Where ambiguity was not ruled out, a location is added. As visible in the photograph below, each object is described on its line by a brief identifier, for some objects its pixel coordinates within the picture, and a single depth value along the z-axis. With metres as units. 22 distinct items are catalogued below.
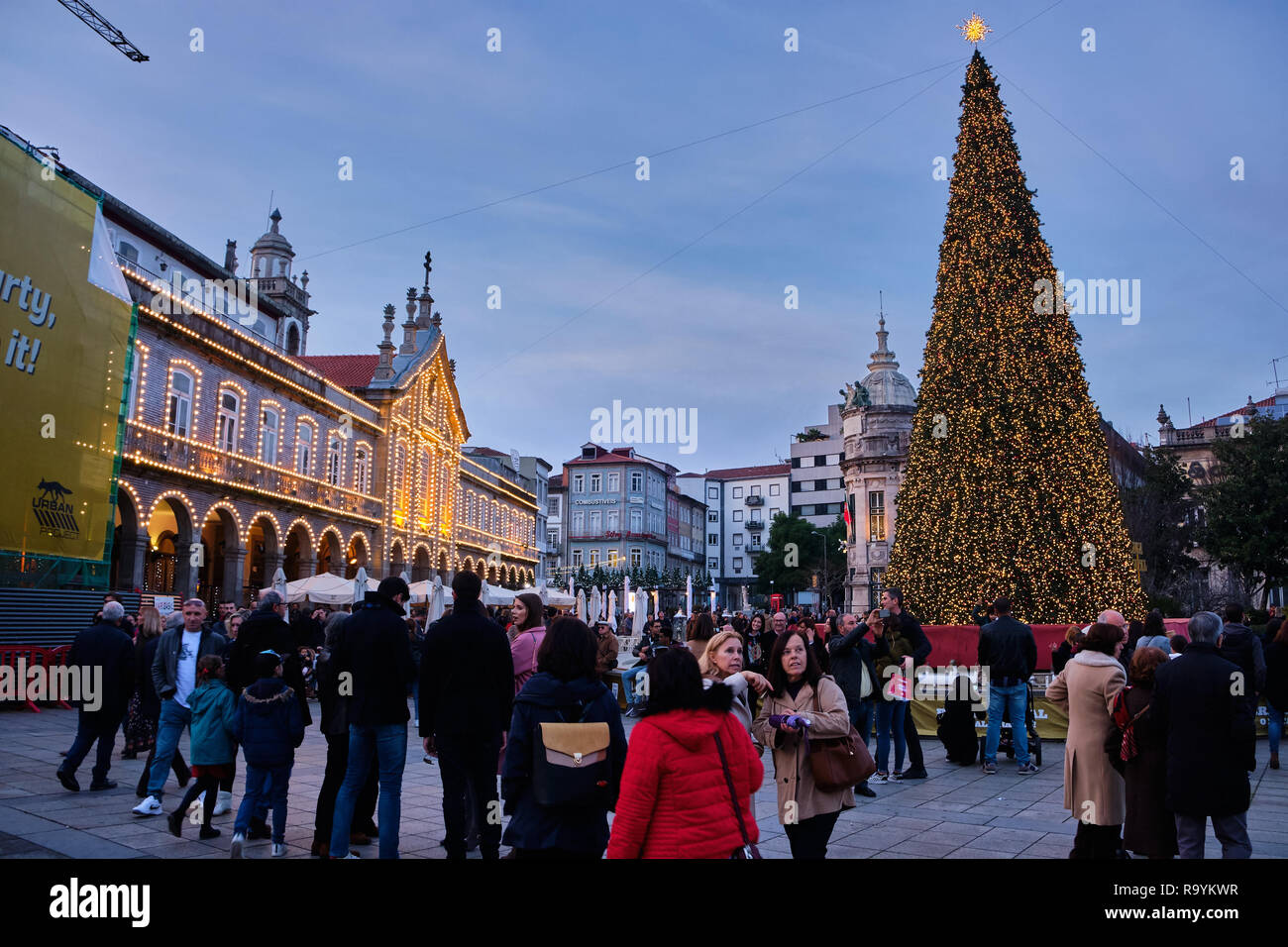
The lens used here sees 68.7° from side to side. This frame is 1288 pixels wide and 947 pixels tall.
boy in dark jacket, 7.18
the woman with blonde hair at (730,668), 4.89
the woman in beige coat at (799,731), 5.20
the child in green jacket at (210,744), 7.63
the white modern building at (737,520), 104.31
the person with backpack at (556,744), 4.42
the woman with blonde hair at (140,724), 10.34
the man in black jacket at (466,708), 6.28
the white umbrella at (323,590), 24.27
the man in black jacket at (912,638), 11.02
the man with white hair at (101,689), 9.61
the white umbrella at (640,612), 30.28
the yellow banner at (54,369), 16.27
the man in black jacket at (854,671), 10.11
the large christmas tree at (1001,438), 18.86
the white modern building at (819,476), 93.95
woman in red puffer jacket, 3.87
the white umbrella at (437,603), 22.72
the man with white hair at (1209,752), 5.68
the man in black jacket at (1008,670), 11.16
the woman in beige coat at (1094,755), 6.50
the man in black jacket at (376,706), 6.66
